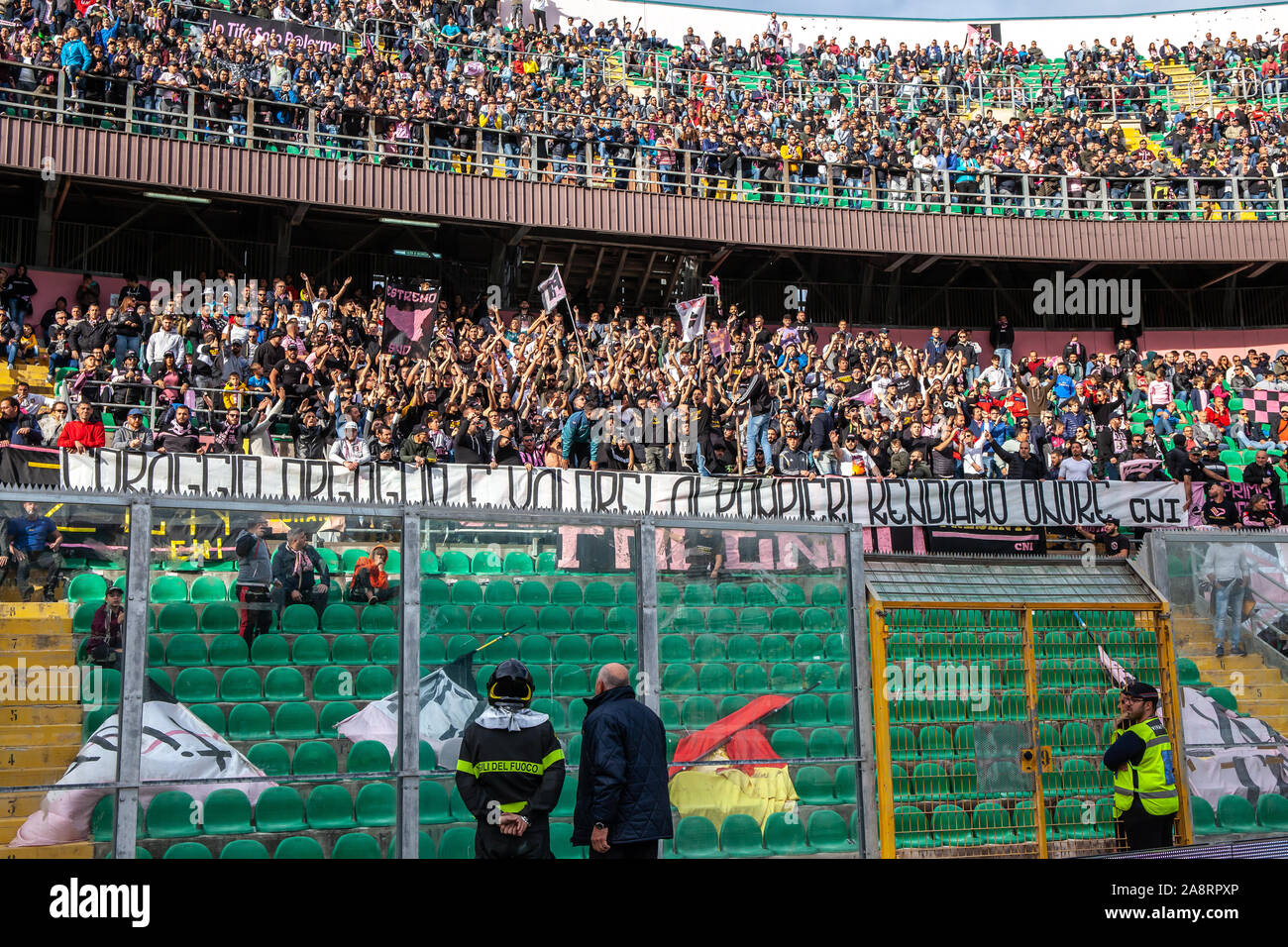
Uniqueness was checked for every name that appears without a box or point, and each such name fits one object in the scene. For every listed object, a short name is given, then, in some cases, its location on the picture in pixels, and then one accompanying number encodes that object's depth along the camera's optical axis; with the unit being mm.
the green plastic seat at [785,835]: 8031
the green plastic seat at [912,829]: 8055
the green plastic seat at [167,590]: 7129
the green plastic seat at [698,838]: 7820
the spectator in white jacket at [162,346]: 17984
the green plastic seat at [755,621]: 8312
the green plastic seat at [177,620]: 7176
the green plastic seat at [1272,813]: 8688
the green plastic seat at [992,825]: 8273
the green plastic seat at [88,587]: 6824
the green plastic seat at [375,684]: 7469
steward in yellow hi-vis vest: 7754
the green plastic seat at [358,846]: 7094
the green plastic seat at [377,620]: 7613
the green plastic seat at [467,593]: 7752
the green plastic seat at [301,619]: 7559
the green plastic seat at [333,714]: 7395
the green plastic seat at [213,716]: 7098
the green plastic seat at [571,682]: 7871
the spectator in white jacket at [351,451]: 15585
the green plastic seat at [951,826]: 8141
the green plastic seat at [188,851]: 6836
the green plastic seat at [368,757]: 7305
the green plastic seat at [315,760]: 7293
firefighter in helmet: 6148
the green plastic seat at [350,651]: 7535
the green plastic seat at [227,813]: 6989
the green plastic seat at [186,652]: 7164
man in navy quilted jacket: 6082
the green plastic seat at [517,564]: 7953
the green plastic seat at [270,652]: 7430
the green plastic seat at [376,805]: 7215
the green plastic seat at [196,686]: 7105
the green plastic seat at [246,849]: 6992
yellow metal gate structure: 8195
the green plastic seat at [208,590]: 7262
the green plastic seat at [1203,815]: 8609
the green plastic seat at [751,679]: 8217
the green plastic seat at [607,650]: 7906
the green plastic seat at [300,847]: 7027
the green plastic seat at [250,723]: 7188
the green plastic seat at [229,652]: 7285
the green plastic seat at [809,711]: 8250
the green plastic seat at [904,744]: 8180
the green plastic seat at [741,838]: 7926
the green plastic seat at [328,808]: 7145
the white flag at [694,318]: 22531
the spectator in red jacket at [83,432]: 14258
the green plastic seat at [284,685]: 7375
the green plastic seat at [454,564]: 7703
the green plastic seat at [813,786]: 8055
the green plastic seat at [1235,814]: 8641
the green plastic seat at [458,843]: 7367
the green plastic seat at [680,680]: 8008
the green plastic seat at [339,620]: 7562
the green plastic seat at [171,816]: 6887
